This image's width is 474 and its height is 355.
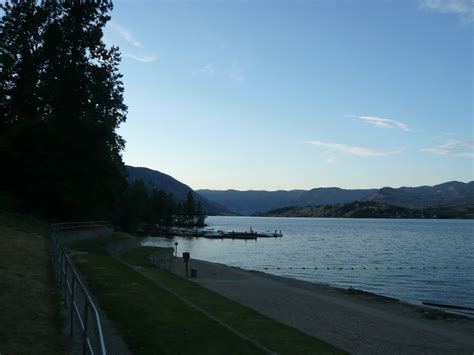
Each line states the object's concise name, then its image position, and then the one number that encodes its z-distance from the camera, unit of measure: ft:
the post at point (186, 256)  129.80
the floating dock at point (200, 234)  444.55
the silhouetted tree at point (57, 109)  143.64
